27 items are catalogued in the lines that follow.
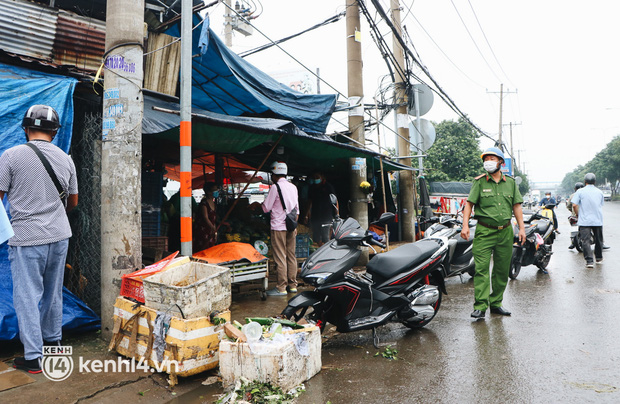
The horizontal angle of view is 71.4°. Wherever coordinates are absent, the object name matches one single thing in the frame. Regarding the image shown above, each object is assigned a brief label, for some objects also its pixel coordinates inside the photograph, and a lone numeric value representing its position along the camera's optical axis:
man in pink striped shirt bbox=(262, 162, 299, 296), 6.32
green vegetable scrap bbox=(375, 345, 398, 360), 3.90
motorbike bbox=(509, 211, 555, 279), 7.55
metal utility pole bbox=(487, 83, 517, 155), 31.45
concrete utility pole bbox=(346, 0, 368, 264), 8.88
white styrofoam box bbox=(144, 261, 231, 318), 3.35
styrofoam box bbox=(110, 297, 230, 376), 3.28
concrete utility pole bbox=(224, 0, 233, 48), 13.40
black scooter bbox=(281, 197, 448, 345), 3.90
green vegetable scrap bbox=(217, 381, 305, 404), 2.94
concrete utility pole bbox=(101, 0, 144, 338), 4.05
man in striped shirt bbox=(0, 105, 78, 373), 3.34
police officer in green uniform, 4.95
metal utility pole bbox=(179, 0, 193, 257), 4.33
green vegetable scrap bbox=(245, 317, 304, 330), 3.59
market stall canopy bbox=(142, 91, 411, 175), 5.19
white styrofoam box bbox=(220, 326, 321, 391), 3.05
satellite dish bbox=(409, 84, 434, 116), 12.22
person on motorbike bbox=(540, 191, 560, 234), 15.61
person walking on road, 8.52
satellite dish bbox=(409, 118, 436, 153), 12.05
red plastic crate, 3.74
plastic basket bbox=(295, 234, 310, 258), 8.12
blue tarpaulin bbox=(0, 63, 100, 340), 3.88
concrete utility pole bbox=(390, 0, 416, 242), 12.57
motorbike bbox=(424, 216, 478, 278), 6.38
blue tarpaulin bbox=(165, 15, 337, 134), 6.88
